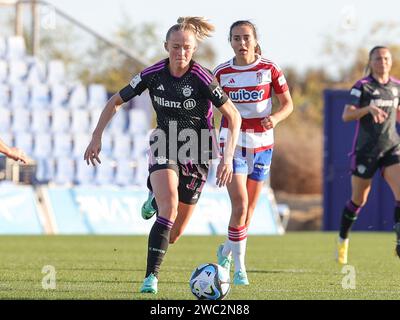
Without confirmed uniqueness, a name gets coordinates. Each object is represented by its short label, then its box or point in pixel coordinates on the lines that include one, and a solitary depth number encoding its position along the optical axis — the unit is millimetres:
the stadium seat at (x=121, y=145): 24438
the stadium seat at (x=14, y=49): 24359
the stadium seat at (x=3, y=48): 24172
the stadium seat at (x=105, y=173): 23531
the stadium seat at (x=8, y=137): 22612
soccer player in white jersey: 10117
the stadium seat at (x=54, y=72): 24750
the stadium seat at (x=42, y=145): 23234
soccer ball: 8297
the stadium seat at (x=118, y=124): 24709
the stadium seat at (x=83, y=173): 23156
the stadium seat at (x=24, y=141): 22906
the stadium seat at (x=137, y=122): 24953
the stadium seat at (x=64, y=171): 22828
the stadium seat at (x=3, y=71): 23719
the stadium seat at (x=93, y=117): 24391
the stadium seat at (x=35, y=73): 24078
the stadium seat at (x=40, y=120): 23531
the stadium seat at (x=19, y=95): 23641
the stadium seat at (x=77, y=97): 24438
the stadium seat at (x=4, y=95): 23422
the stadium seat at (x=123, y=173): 23828
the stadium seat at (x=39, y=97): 23906
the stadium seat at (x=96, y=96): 24766
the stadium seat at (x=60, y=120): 23828
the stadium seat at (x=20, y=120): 23250
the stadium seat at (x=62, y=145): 23531
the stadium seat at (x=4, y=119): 22984
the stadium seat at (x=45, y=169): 22406
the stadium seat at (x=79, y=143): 23658
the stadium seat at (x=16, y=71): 23938
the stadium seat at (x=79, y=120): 24109
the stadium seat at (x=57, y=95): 24208
